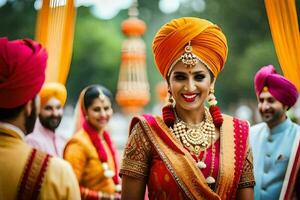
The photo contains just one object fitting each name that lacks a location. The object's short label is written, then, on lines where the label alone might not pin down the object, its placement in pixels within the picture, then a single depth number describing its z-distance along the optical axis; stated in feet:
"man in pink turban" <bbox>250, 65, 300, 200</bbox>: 17.49
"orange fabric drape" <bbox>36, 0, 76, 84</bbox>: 17.97
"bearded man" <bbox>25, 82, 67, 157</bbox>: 21.71
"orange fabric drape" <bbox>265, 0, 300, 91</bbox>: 16.13
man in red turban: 10.37
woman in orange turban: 12.14
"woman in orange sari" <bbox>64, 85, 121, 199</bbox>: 20.31
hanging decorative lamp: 48.18
